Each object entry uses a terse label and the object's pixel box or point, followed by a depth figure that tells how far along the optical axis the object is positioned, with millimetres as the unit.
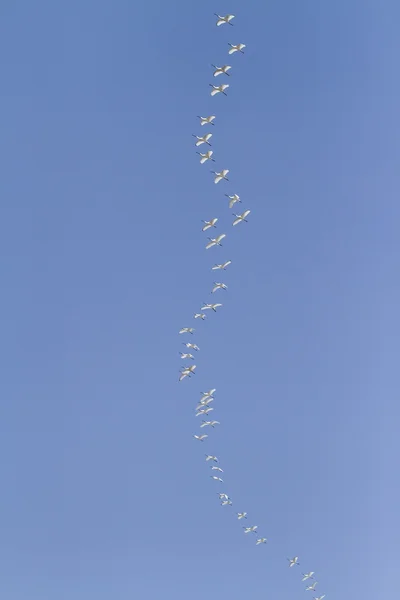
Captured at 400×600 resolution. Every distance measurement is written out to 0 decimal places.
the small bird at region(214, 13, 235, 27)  121181
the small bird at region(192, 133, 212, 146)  129250
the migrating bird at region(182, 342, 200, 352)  138875
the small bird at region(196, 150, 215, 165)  128125
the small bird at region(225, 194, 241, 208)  132125
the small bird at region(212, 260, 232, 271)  135025
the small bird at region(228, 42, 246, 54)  127312
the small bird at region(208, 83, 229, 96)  126938
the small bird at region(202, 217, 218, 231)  133775
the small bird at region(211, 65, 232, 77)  125938
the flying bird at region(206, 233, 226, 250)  131625
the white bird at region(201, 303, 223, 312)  139750
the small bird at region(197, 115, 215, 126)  126812
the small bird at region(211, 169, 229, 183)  128875
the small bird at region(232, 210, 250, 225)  131375
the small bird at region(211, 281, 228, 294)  139750
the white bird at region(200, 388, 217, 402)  137250
